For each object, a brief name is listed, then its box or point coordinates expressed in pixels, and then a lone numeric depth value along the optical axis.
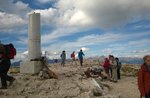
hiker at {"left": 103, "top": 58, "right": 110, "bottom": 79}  8.48
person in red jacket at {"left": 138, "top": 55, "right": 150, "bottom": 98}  3.21
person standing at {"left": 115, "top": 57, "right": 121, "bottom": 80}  8.61
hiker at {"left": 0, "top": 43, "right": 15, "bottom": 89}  4.93
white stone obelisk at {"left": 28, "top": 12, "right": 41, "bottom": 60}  6.87
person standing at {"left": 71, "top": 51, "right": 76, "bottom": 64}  14.80
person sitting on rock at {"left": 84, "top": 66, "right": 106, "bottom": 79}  8.38
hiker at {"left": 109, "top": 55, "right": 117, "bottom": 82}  8.19
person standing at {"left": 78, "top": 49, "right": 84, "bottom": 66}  12.30
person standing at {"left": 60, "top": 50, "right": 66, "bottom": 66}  12.77
